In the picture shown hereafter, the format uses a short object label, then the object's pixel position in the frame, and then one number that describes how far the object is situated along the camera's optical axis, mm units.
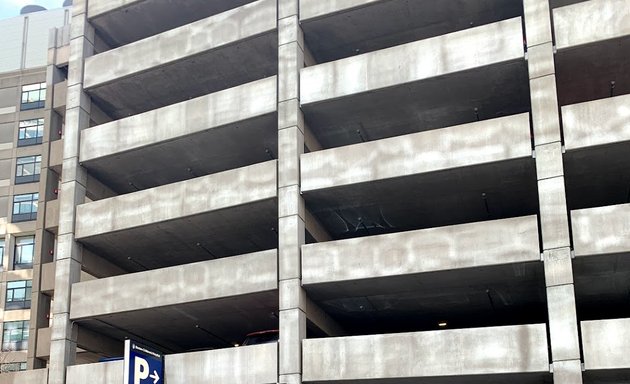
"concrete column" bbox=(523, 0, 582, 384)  25094
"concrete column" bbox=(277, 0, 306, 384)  28938
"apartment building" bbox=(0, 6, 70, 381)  44469
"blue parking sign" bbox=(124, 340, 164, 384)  29031
